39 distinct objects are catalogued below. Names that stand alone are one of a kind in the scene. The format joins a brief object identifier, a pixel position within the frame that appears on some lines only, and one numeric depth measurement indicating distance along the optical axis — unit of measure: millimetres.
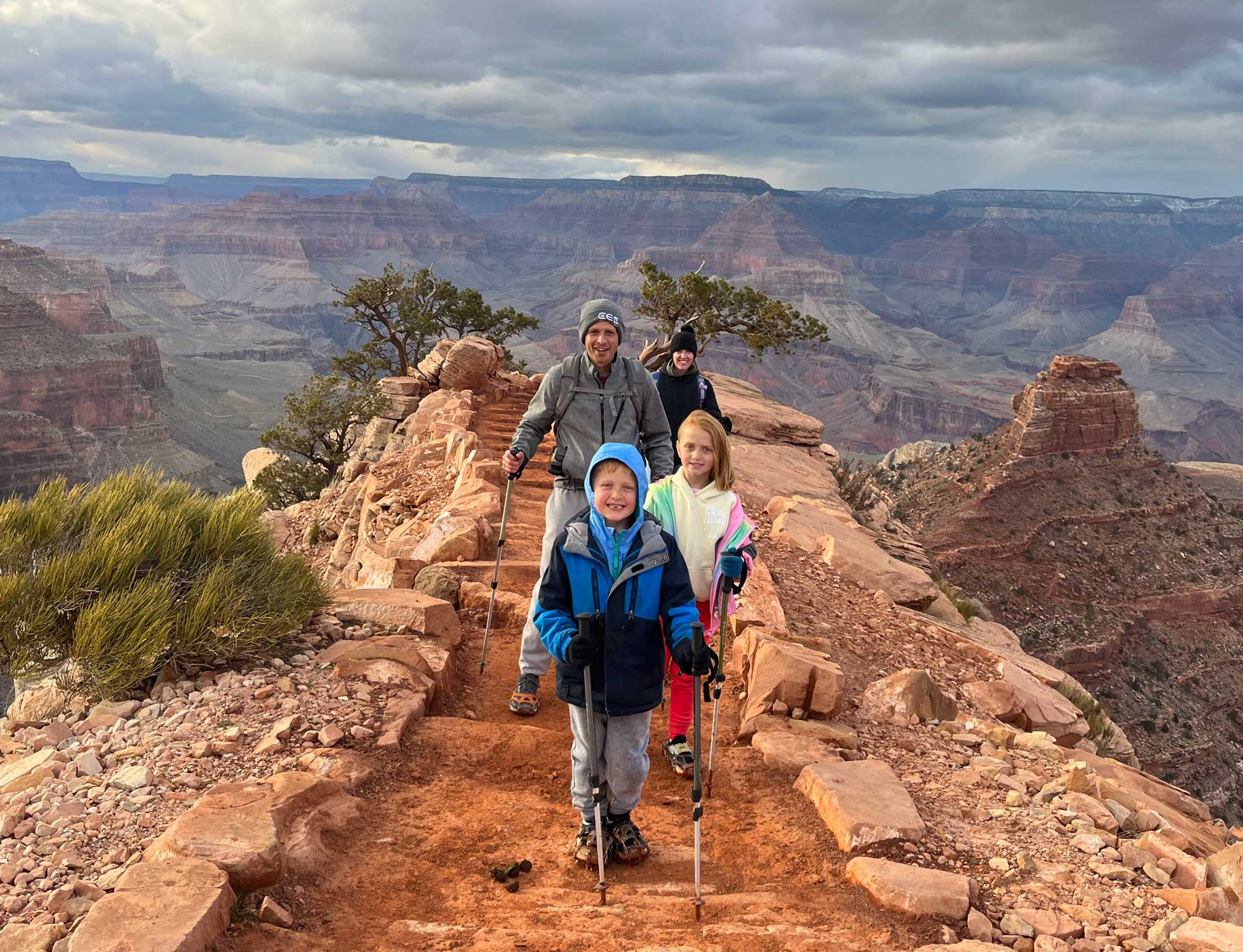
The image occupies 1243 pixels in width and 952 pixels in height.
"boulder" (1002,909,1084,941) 3887
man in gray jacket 6145
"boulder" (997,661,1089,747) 8602
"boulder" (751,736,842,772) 5629
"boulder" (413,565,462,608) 8711
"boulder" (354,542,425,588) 9312
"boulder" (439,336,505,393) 23219
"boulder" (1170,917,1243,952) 3613
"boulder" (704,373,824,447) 19812
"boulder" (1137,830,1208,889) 4379
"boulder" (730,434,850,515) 14672
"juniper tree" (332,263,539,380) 34125
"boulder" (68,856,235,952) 3277
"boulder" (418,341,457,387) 24422
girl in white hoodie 5449
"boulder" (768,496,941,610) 10867
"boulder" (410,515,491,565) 9672
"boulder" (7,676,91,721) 5895
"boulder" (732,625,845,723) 6410
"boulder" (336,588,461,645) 7332
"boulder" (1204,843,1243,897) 4254
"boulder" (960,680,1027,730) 8188
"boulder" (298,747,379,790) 5055
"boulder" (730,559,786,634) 7984
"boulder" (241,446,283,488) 32000
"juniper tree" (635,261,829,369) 28938
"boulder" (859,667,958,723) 6848
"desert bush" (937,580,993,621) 14266
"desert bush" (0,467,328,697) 5855
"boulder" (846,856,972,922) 3951
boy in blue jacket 4395
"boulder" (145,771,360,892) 3922
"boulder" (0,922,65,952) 3398
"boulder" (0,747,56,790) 5035
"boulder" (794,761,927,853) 4551
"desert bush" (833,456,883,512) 20131
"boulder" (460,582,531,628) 8391
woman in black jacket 7676
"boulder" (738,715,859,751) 6070
